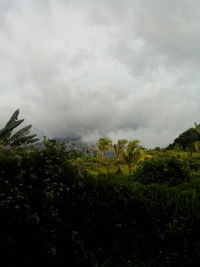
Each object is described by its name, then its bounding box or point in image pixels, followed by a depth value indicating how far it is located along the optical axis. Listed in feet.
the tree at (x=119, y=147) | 107.18
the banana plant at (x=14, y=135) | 38.23
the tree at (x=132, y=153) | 90.79
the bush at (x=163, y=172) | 35.65
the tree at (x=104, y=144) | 131.03
